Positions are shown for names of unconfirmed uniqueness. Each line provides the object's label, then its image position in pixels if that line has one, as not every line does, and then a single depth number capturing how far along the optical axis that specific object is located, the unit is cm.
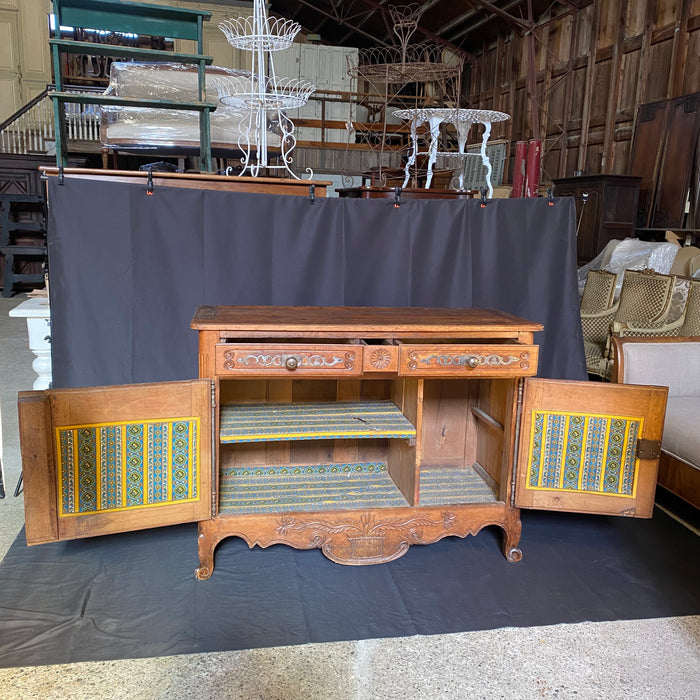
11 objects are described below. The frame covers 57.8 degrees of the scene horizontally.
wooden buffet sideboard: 192
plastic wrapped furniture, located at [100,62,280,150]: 338
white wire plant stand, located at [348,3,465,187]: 427
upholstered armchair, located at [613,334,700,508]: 246
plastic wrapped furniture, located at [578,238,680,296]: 561
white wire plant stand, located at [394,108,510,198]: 364
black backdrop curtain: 255
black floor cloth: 184
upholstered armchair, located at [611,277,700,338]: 381
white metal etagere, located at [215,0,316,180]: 305
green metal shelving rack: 287
